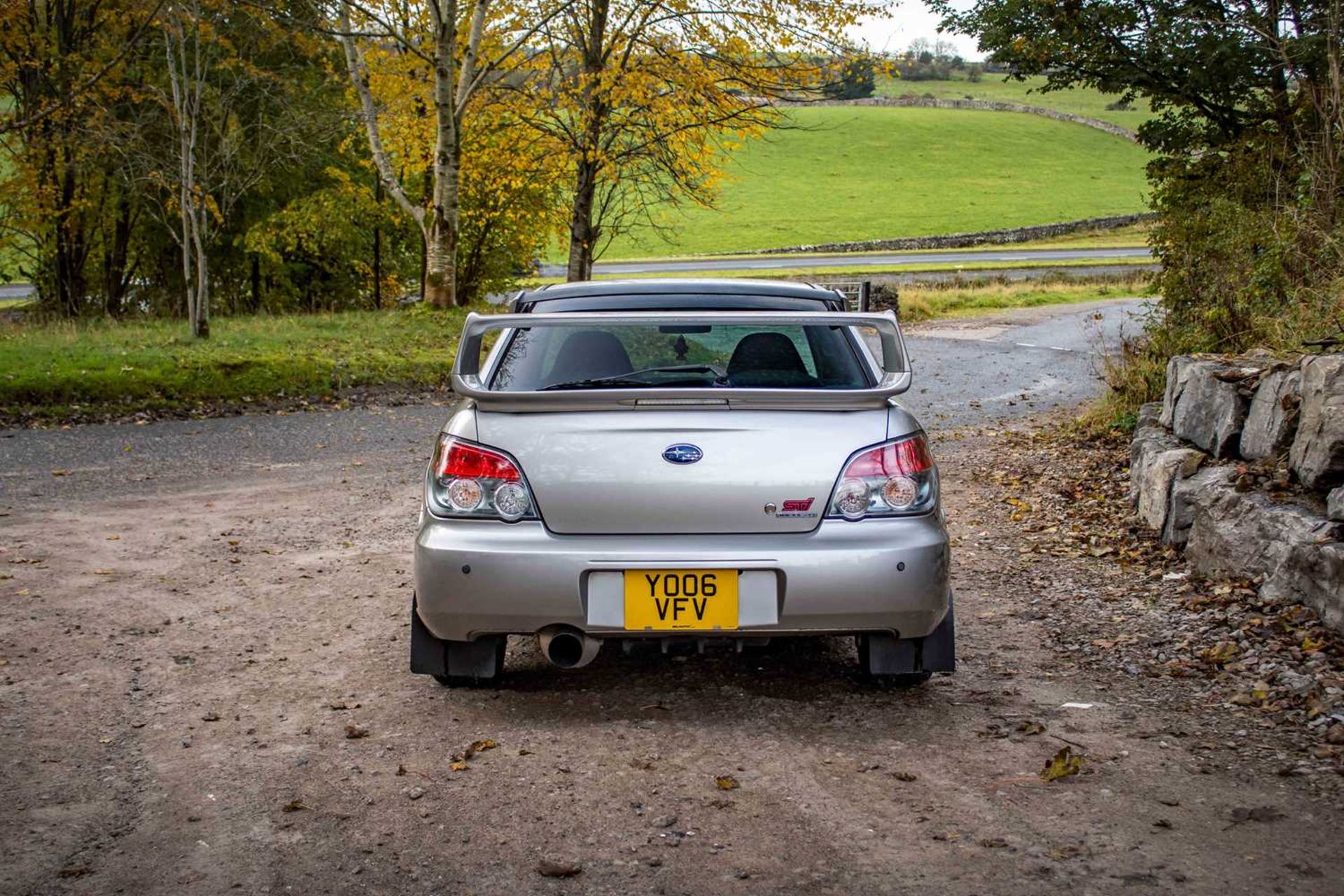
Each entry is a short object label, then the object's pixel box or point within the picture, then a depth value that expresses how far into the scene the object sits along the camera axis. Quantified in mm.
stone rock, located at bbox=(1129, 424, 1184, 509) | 7789
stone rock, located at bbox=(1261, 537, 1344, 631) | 5211
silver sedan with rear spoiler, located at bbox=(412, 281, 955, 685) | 4289
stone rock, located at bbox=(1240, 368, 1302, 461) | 6480
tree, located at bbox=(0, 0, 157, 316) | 22797
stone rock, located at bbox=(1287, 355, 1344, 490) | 5695
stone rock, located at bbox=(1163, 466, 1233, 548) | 6807
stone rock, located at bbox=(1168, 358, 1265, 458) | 7027
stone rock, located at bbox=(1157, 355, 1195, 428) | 7988
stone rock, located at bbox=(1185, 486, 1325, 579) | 5705
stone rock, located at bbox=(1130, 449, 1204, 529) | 7168
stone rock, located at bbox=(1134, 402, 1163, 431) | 8719
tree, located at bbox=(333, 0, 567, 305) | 21188
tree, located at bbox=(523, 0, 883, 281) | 20875
